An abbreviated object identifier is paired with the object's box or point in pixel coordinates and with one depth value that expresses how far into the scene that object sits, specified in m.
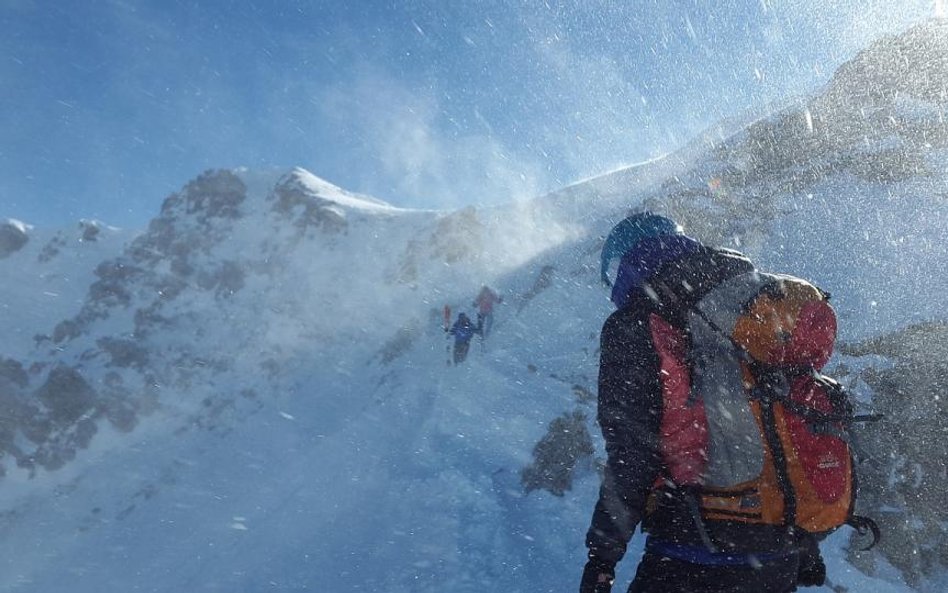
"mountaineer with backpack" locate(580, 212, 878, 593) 1.94
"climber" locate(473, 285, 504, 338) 20.36
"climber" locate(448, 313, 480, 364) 19.06
